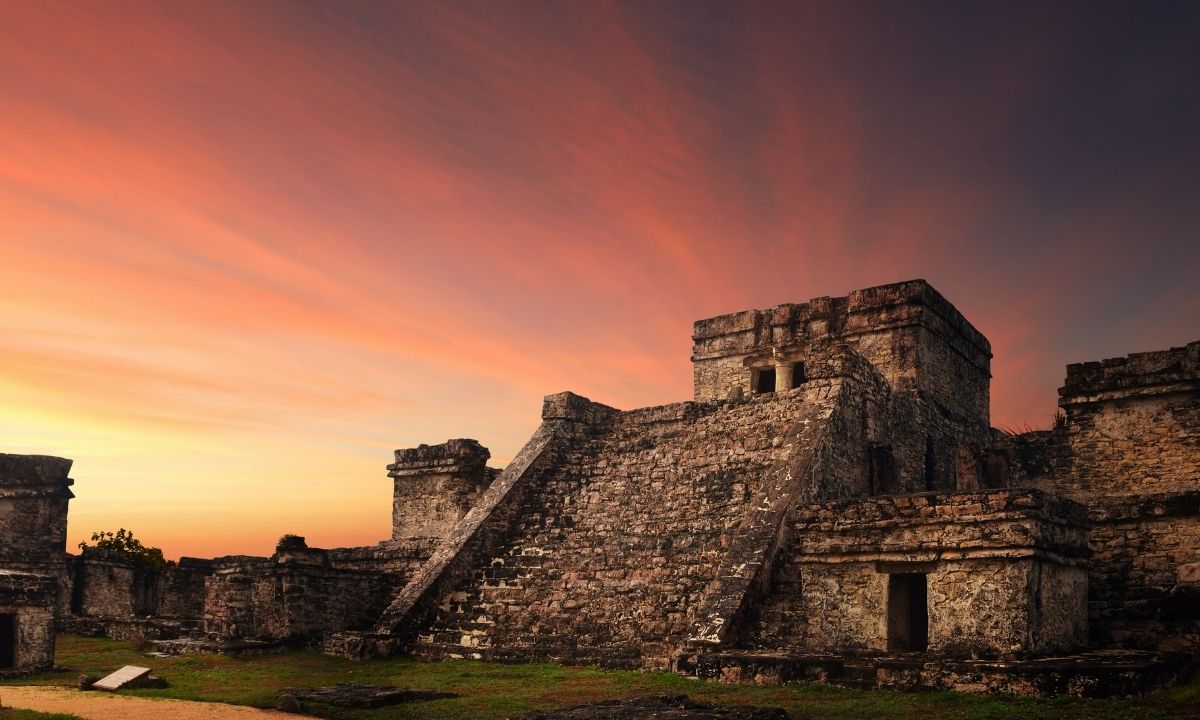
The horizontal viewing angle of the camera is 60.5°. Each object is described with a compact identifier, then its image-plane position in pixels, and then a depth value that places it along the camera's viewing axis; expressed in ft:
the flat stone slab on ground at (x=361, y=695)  35.53
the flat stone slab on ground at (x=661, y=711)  28.55
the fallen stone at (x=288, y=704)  35.96
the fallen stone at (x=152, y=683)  42.22
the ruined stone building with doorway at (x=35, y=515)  73.74
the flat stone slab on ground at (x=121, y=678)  41.68
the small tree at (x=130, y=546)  102.99
